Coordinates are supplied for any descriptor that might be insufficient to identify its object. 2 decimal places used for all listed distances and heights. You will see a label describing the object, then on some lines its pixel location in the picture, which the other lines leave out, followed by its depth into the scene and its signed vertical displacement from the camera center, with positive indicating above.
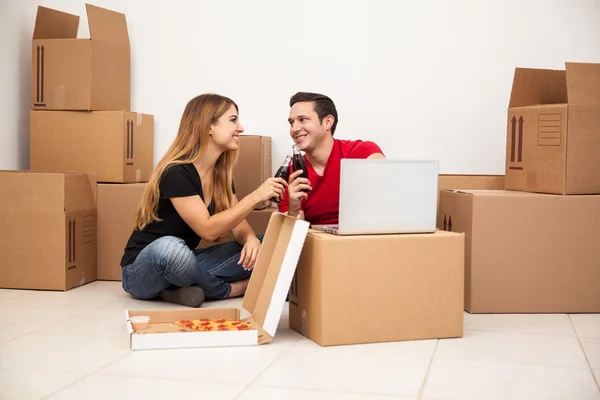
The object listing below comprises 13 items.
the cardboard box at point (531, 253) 2.63 -0.33
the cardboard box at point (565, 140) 2.59 +0.08
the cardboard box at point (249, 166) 3.27 -0.05
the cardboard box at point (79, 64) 3.25 +0.39
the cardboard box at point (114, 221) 3.22 -0.30
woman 2.67 -0.24
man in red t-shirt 2.79 +0.02
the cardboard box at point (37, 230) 3.00 -0.33
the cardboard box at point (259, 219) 3.20 -0.28
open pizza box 2.08 -0.49
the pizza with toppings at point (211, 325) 2.15 -0.51
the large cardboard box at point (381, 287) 2.13 -0.38
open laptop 2.15 -0.11
